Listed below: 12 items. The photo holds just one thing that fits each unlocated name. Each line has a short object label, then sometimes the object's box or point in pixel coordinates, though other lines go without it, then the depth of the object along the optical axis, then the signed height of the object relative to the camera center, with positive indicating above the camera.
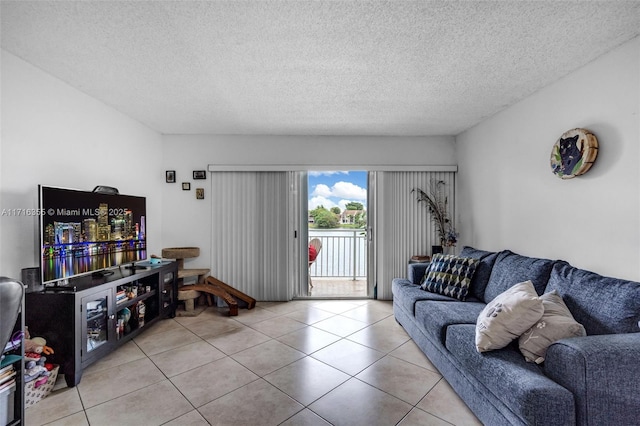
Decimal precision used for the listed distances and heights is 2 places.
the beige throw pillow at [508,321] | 1.65 -0.65
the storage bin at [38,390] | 1.85 -1.15
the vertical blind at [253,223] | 4.11 -0.11
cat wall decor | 2.06 +0.45
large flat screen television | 2.12 -0.12
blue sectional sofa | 1.27 -0.82
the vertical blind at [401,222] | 4.19 -0.12
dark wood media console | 2.08 -0.79
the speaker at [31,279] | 2.08 -0.44
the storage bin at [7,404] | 1.57 -1.03
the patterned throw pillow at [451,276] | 2.80 -0.65
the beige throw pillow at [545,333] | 1.56 -0.68
